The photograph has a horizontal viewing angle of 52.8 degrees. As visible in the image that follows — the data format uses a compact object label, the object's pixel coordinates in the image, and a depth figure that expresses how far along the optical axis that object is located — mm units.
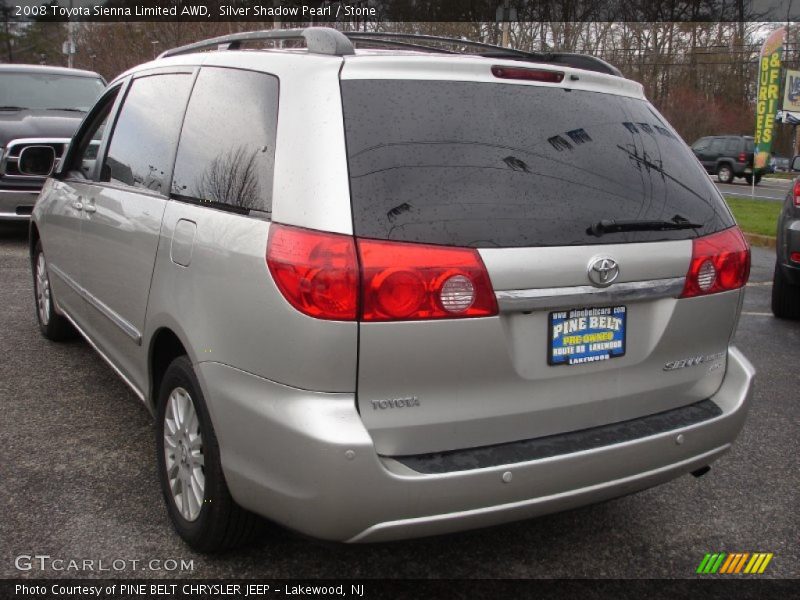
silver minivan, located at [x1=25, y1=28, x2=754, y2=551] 2166
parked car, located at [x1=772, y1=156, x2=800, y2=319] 6148
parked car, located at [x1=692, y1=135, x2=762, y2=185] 30484
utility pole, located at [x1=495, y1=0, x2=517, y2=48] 25906
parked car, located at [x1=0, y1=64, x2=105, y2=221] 8586
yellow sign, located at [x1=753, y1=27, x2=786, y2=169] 19125
